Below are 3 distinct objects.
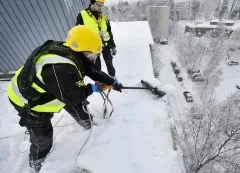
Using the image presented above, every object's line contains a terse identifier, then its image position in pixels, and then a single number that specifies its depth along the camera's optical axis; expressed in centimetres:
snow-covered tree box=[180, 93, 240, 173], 562
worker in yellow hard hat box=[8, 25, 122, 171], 147
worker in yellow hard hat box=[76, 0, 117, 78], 260
